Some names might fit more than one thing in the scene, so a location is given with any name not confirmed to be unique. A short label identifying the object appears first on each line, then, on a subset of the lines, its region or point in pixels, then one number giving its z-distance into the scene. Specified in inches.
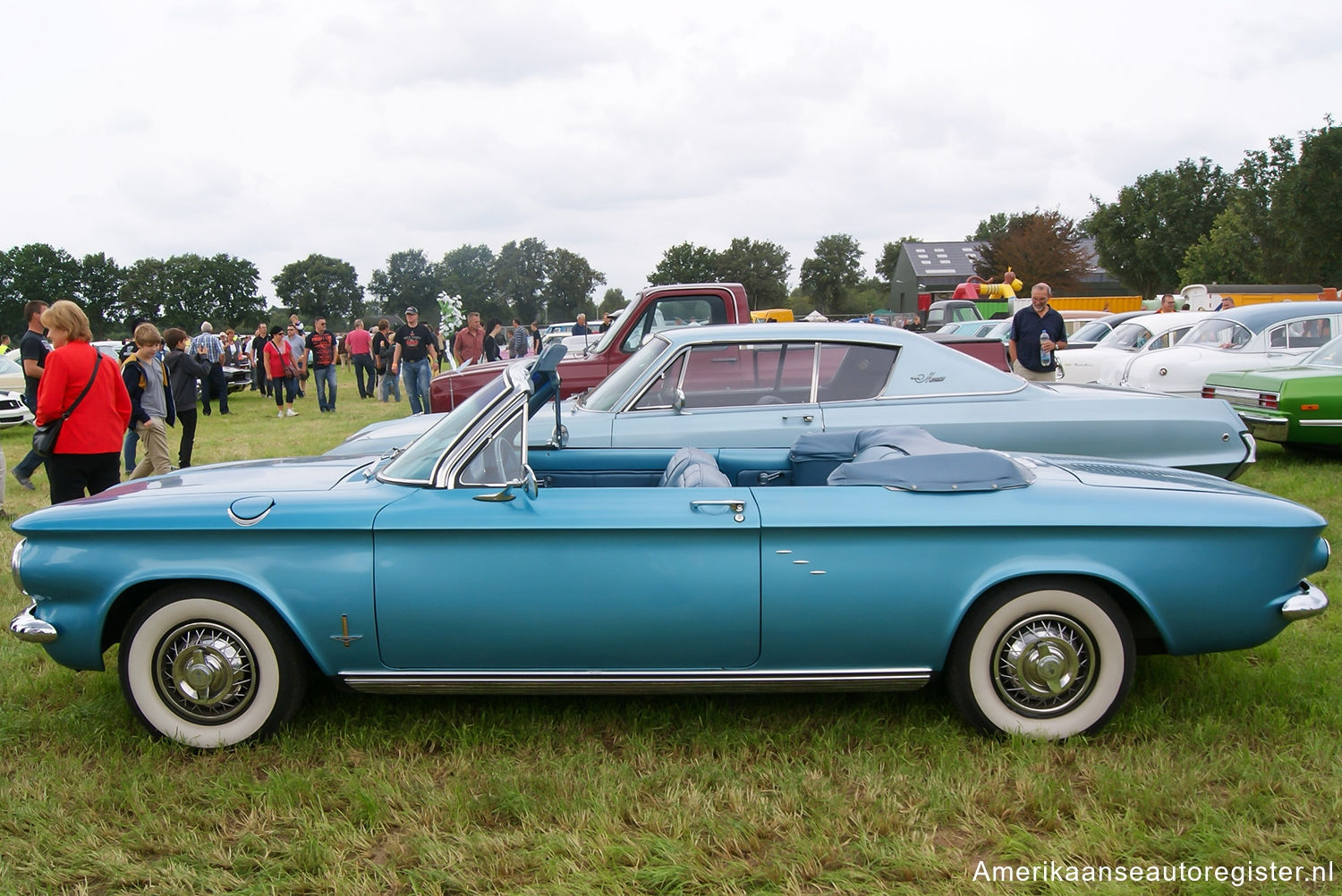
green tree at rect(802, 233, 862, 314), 2716.5
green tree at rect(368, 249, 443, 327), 3772.1
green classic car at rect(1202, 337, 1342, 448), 299.9
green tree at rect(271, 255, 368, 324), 3518.7
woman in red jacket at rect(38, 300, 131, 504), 207.8
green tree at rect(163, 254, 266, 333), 3093.0
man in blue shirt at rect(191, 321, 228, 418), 647.8
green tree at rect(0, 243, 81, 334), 2856.8
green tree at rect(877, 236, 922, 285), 3166.8
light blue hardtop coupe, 204.7
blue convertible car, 115.3
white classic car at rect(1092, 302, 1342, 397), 384.5
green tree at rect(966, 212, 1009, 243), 2758.4
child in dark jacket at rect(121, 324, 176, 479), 281.3
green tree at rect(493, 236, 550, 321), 3491.6
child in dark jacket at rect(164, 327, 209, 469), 374.3
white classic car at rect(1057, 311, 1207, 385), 490.9
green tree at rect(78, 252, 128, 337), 3009.4
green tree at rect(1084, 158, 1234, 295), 1859.0
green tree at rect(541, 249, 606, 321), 3307.1
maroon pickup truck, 321.4
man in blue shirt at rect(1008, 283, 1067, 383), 338.0
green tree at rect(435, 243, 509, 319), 3518.7
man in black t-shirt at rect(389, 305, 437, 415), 514.9
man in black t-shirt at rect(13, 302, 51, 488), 287.9
